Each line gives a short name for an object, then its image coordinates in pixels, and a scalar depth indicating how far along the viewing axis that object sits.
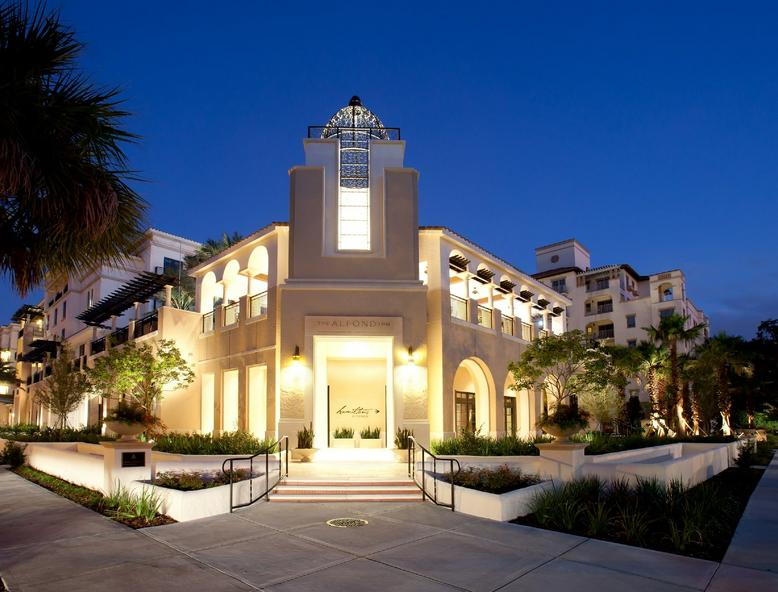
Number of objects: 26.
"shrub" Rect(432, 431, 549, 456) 16.55
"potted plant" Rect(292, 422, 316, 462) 17.75
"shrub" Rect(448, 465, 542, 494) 11.51
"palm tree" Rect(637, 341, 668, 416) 29.92
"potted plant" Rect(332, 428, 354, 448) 21.58
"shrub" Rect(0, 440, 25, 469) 21.95
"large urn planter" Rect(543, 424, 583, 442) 12.96
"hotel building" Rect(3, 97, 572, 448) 19.53
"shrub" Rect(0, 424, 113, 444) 24.14
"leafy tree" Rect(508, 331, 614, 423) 20.80
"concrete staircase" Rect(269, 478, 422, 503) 12.62
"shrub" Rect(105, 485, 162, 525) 10.60
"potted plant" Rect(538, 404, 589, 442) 12.95
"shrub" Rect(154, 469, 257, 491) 11.61
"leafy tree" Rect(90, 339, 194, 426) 23.48
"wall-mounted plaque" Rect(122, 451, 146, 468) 12.64
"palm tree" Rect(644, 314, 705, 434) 28.92
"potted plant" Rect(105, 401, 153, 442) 12.59
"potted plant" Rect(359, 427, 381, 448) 21.41
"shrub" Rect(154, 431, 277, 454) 17.28
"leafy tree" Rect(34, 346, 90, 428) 27.80
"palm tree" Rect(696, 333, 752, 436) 32.97
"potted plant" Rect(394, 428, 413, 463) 17.58
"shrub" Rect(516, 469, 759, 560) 8.74
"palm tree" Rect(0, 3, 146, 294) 7.25
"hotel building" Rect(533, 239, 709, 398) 57.38
